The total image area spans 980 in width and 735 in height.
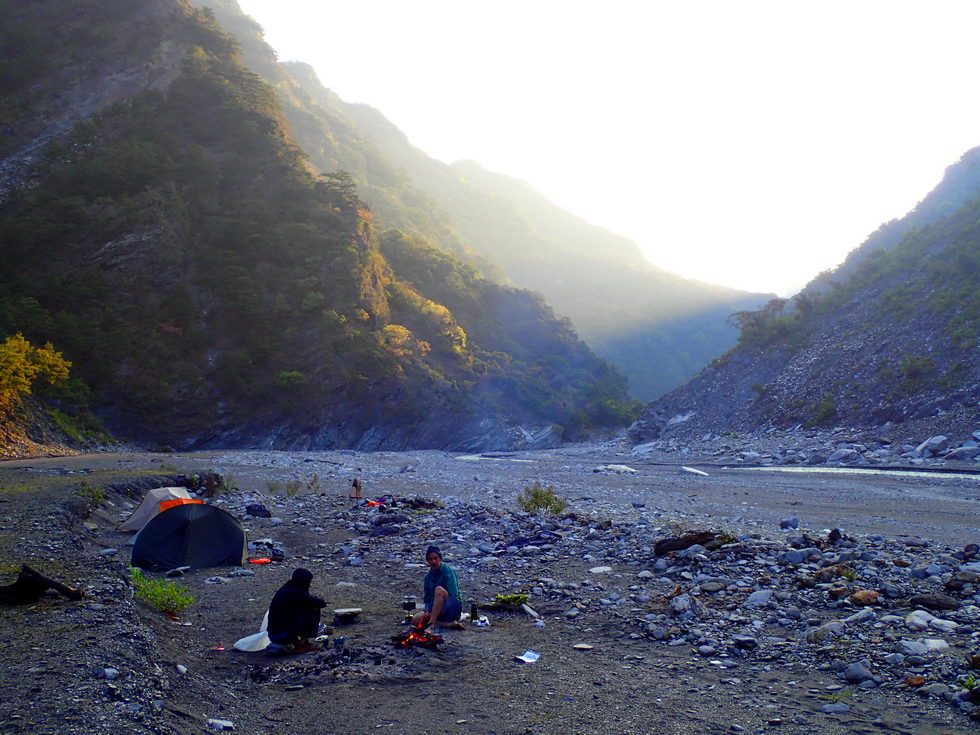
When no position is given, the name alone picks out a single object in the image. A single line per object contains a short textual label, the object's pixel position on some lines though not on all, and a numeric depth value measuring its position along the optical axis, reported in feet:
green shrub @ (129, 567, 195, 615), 24.73
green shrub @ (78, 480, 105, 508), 45.50
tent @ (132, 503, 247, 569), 33.99
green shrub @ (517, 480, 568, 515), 44.98
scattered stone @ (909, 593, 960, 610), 21.08
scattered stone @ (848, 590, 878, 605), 22.16
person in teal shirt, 23.02
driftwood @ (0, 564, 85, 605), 20.53
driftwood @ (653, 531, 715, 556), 31.07
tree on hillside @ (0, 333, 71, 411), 88.12
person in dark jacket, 21.66
